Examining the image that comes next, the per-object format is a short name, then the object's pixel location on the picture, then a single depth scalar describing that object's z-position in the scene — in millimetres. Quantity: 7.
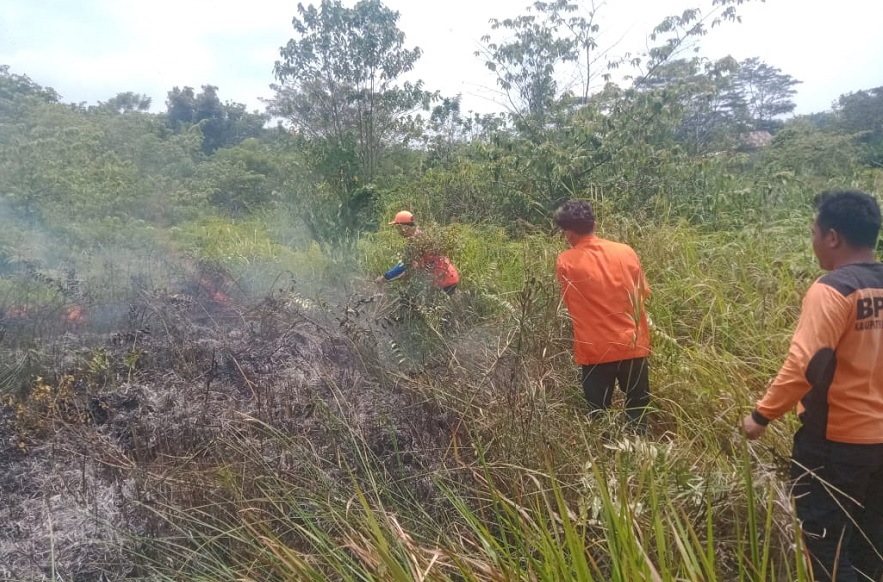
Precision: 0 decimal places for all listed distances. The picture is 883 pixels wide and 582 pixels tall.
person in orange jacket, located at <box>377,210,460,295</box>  5203
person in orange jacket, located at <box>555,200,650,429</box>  3328
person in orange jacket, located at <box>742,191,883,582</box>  1966
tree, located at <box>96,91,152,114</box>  26230
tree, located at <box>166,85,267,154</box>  28734
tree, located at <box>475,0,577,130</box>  10695
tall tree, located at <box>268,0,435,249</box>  12750
